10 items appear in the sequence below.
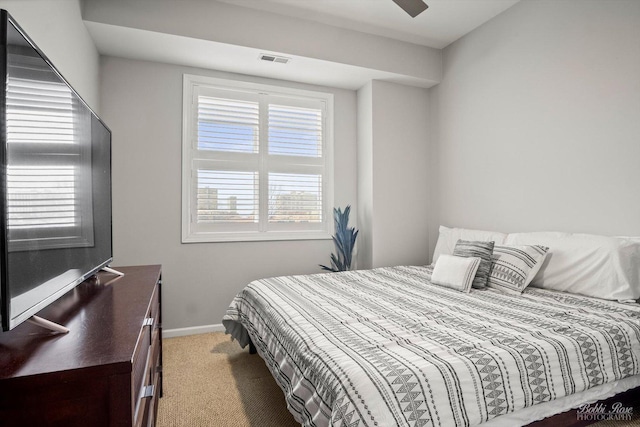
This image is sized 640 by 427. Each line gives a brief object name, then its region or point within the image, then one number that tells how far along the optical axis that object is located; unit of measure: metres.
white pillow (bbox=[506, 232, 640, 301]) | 2.05
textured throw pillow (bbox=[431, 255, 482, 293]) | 2.40
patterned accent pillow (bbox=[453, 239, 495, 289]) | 2.47
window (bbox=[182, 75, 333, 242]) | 3.38
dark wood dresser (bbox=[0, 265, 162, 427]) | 0.75
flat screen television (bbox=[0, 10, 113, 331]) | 0.84
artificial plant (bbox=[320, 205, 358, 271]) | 3.65
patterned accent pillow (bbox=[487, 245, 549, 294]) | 2.34
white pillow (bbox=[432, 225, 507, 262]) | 2.90
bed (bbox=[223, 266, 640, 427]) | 1.17
